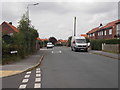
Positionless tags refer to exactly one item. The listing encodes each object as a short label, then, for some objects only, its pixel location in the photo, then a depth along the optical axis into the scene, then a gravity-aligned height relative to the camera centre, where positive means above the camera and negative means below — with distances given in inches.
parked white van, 1169.5 -6.5
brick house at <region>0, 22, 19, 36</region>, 1874.0 +178.5
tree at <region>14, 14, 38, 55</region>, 718.4 +39.4
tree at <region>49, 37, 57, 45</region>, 3917.8 +71.8
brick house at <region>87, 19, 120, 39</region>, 1665.8 +121.2
